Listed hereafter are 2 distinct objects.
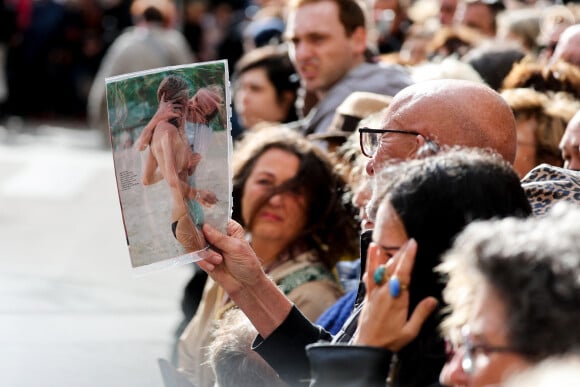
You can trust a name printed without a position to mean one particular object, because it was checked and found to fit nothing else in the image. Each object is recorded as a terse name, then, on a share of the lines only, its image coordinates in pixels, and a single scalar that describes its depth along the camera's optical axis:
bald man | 5.65
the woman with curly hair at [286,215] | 8.66
